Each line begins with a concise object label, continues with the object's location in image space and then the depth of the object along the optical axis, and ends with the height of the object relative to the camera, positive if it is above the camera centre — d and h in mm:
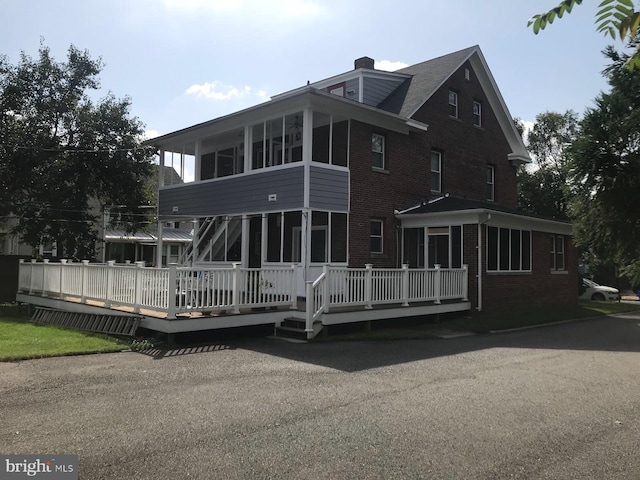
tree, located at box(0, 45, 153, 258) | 22812 +4810
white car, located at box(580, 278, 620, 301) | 30750 -1659
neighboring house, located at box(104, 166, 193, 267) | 35375 +1204
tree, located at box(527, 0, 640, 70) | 2502 +1238
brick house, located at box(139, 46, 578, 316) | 15938 +2581
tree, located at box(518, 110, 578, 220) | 34719 +6676
